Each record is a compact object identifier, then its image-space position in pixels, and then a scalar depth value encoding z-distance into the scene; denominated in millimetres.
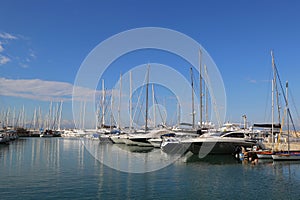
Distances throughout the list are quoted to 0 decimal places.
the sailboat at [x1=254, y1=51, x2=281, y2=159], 35750
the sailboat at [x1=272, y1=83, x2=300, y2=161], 34406
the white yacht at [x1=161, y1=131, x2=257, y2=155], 40438
